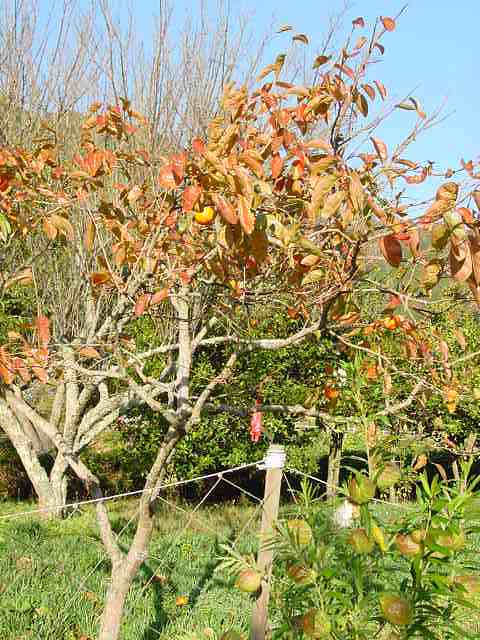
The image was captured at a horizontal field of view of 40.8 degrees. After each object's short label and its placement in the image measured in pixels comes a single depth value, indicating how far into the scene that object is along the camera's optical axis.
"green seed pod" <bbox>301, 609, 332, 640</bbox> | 1.20
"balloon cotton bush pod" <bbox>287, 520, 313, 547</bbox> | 1.36
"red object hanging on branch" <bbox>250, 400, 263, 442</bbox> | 2.29
